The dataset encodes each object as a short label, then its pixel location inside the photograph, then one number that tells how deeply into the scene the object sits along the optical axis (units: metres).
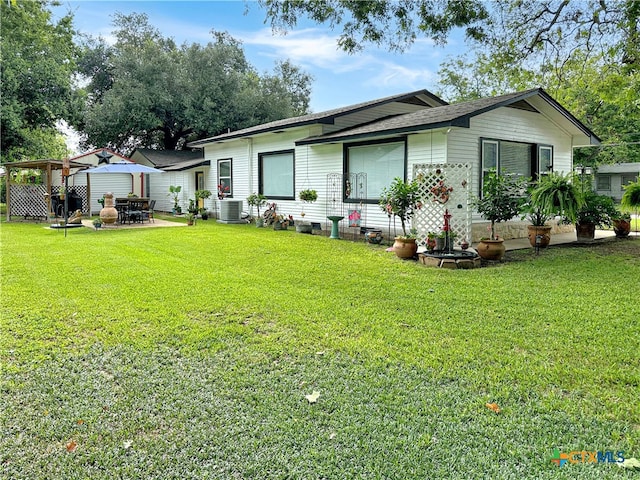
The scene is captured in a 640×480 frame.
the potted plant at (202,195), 18.05
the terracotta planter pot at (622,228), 11.18
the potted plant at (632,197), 10.25
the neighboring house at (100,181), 20.11
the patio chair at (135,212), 14.91
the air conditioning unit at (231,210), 15.96
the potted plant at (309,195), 12.98
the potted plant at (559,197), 8.41
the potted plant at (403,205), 8.16
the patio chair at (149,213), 15.39
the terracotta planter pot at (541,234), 8.80
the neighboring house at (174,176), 19.31
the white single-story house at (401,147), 9.90
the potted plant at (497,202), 8.80
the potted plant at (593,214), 10.60
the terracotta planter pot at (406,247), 8.11
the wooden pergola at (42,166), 15.39
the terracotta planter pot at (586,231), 10.70
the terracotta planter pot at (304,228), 12.77
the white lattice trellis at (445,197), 8.77
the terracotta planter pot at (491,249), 8.02
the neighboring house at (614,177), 28.66
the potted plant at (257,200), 15.44
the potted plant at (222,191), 17.94
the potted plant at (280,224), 13.84
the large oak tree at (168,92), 25.25
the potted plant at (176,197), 20.16
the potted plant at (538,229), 8.78
